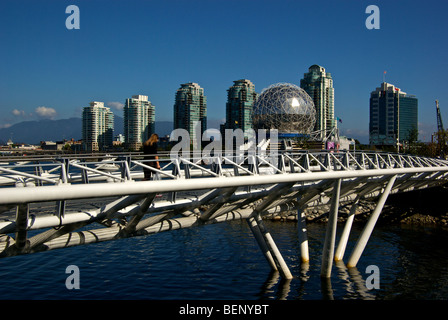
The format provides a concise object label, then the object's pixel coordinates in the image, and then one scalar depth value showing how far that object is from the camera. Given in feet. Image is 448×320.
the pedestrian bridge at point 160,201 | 32.63
